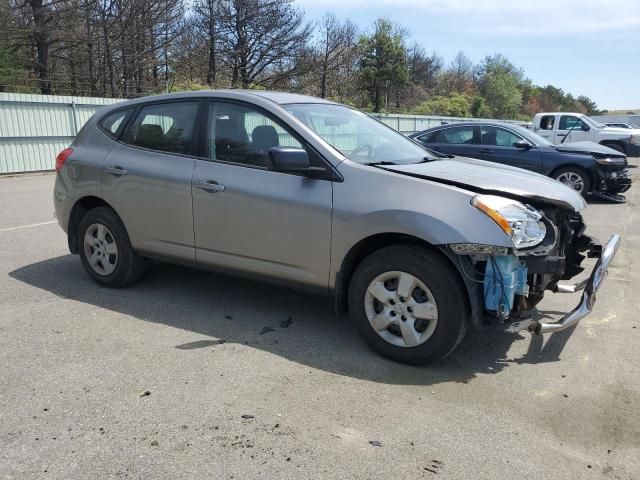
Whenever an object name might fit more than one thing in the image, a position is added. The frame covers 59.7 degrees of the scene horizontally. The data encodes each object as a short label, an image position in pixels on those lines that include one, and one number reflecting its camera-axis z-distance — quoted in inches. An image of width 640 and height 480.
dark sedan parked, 437.7
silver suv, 138.8
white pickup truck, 737.6
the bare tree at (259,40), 1347.2
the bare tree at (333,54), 1480.1
